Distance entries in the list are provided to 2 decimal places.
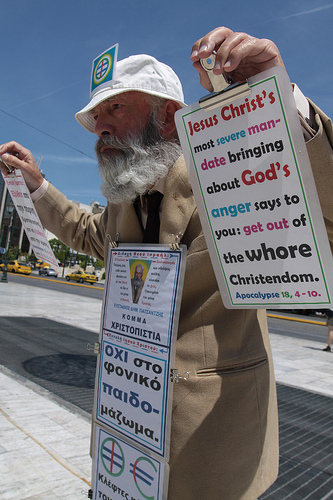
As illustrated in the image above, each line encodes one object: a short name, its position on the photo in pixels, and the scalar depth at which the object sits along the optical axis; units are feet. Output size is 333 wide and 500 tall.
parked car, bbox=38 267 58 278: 146.00
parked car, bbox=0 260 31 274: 134.82
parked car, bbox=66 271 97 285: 126.62
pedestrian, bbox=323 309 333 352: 29.67
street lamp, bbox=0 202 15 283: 73.41
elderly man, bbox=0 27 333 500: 3.09
